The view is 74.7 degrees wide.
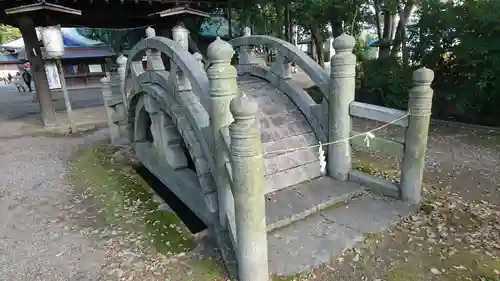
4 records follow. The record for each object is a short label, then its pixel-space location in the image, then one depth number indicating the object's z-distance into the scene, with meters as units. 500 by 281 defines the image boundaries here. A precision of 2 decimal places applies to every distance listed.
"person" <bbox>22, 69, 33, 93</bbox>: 23.65
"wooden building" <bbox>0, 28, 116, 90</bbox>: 23.80
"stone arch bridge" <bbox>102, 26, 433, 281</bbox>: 3.10
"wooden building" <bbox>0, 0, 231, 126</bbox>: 8.74
